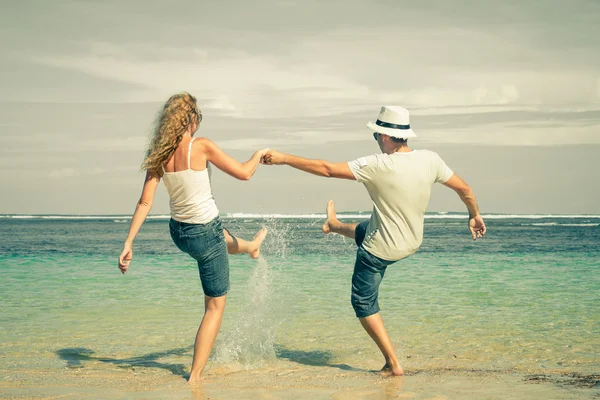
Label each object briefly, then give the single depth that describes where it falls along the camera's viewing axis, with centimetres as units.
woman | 484
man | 504
